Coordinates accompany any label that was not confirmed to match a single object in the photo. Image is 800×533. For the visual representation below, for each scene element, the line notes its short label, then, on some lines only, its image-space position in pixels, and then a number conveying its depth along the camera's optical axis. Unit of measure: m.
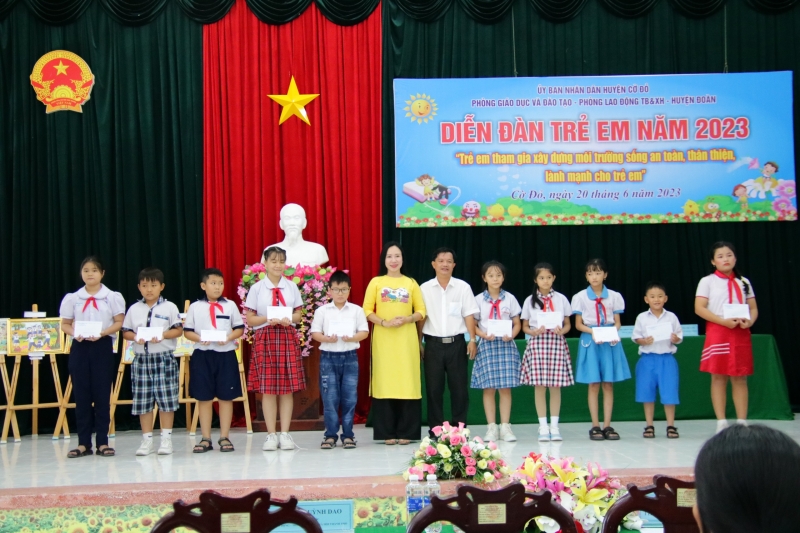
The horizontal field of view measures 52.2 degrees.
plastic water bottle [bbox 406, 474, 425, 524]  3.03
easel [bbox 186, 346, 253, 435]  6.27
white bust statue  6.39
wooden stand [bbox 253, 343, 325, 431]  6.26
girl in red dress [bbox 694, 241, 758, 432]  5.45
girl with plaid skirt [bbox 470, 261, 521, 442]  5.62
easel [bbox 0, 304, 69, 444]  6.18
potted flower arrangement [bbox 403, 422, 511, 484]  3.41
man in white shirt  5.61
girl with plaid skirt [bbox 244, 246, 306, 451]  5.41
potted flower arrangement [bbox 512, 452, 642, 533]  2.60
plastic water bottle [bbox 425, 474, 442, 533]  2.74
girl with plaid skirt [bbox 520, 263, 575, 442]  5.63
